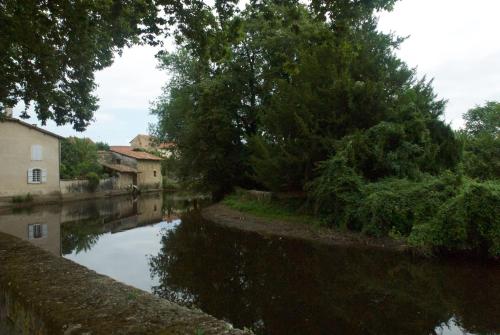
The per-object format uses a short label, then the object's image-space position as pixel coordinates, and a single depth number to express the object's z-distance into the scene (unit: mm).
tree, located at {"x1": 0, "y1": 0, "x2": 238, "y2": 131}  7438
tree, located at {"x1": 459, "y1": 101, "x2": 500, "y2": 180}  18344
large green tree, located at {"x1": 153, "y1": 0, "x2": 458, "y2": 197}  15201
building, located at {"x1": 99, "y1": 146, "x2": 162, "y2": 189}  45669
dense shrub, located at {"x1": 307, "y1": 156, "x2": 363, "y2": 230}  14000
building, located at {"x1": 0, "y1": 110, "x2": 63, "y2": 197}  29234
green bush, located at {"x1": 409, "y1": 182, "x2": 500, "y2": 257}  9945
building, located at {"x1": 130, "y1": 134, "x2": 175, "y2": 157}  88375
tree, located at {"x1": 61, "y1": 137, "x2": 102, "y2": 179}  37688
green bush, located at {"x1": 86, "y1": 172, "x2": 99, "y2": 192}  36906
